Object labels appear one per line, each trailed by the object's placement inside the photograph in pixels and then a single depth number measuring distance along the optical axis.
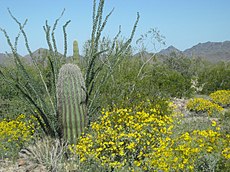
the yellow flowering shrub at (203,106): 10.04
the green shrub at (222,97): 12.02
